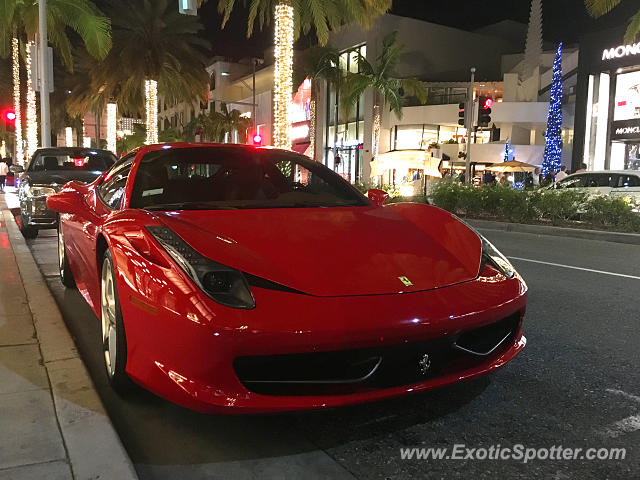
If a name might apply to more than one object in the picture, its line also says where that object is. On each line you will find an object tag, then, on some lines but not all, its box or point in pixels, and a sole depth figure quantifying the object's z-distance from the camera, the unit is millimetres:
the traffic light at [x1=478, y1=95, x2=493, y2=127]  19297
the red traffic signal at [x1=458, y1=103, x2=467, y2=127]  20922
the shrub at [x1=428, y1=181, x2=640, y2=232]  11891
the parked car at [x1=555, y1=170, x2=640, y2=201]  14348
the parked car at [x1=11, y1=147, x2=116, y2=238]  8648
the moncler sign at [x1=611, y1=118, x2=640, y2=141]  25941
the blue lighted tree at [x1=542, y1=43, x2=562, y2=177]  28156
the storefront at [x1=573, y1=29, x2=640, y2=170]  25969
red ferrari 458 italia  2250
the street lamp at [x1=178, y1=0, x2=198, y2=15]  7984
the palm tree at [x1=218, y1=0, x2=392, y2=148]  15000
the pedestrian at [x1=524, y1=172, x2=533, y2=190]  23075
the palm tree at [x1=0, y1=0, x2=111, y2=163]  17578
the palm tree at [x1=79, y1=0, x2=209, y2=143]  22281
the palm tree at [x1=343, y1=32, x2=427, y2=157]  32844
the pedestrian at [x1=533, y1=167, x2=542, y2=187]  24512
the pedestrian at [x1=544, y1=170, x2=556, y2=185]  25344
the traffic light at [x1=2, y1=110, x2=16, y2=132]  19259
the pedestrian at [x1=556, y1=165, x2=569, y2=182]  21547
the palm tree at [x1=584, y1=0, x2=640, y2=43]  13898
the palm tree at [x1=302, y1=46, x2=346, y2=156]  33281
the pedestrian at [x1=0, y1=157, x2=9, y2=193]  22562
